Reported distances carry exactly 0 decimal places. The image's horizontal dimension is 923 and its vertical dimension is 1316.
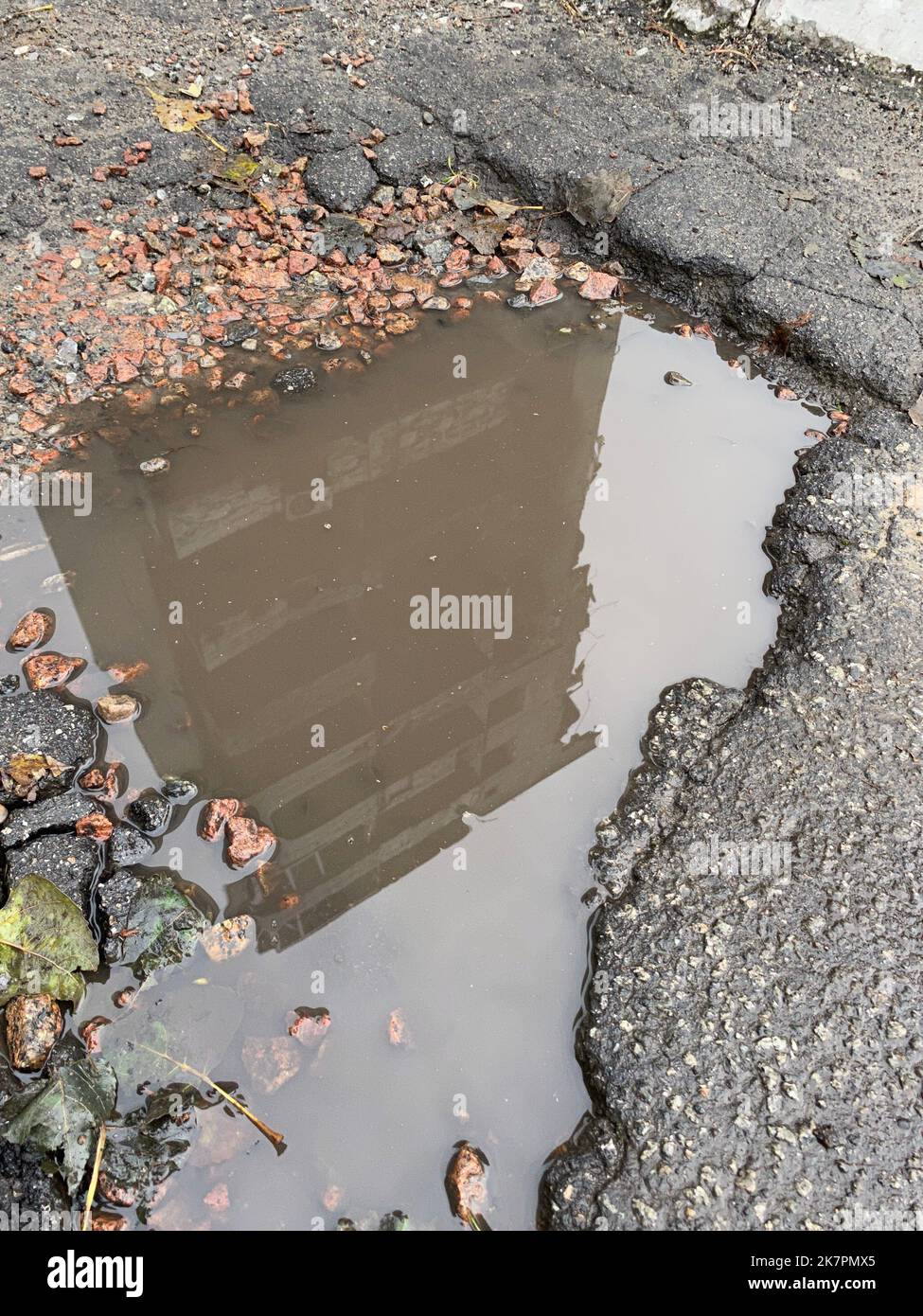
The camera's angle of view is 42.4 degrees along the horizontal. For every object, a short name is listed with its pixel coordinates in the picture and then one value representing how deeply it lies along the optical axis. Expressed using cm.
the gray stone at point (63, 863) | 62
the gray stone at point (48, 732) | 66
